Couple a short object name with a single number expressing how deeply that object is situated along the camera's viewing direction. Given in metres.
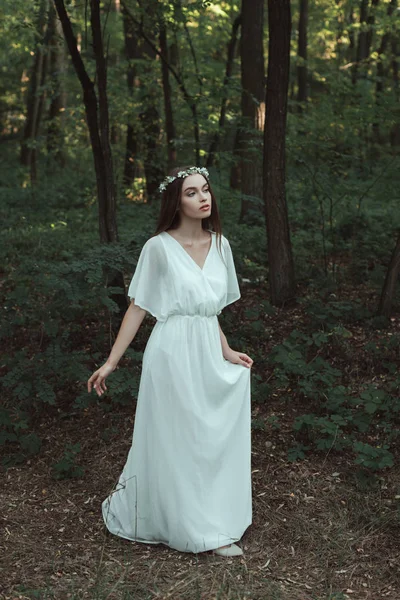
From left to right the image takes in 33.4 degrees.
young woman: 3.66
